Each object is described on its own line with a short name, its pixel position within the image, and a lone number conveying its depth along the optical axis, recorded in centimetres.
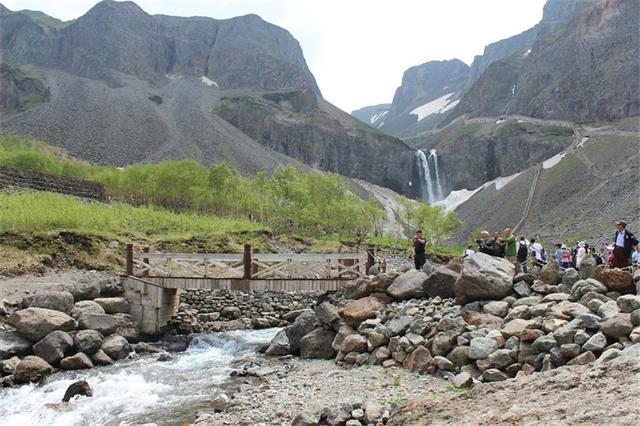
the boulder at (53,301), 2038
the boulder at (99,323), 2017
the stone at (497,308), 1501
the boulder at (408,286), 1853
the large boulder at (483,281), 1589
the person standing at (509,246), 2077
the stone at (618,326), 1073
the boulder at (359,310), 1781
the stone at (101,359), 1853
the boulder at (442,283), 1752
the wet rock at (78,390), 1443
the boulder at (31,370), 1605
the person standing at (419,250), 2098
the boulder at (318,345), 1764
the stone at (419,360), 1361
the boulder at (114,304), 2320
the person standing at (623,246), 1533
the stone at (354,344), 1609
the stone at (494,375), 1185
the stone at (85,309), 2061
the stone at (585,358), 1059
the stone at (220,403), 1272
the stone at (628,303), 1174
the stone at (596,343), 1076
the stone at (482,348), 1275
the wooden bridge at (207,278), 2258
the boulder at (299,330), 1902
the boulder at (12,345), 1741
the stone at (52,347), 1758
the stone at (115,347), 1934
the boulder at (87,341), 1859
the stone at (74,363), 1759
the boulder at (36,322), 1817
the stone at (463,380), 1202
